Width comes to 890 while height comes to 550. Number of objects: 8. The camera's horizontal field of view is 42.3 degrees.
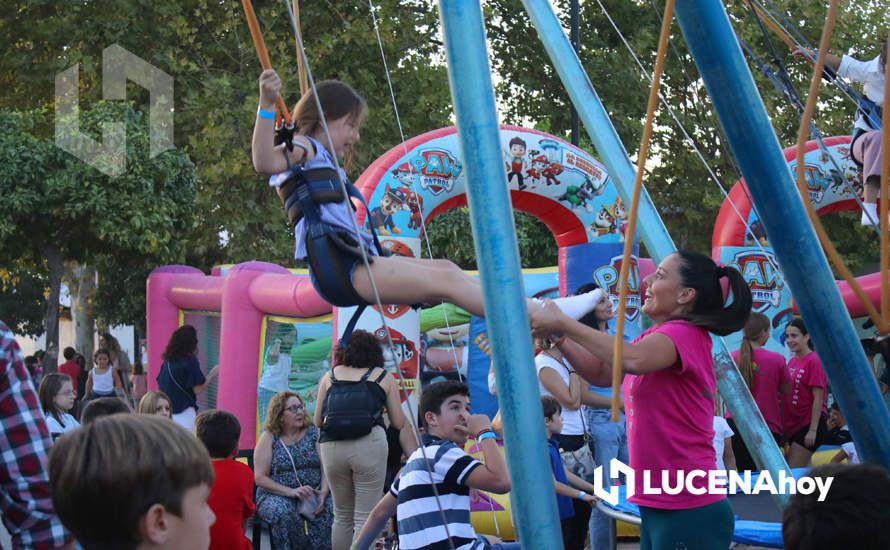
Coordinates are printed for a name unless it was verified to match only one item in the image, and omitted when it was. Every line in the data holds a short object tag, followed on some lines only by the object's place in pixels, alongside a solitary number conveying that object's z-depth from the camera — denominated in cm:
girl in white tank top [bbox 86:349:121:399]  1120
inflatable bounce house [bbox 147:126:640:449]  998
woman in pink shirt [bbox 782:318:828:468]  775
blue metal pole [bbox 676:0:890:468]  341
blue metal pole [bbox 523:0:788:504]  439
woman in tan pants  634
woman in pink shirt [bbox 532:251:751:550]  332
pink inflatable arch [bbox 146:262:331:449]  1089
